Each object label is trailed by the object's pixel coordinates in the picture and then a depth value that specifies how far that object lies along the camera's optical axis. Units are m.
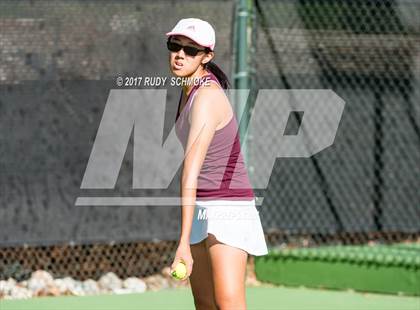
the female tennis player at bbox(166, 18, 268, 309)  8.84
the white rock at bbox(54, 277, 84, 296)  15.95
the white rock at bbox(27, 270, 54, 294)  15.81
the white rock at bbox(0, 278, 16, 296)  15.68
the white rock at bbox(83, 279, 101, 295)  16.17
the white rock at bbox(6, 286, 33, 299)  15.64
